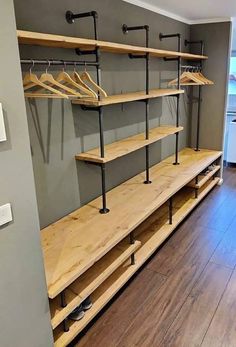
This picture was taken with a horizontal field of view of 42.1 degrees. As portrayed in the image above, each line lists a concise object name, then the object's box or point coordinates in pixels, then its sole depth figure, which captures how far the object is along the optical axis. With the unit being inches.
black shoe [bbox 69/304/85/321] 74.5
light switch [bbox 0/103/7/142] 46.7
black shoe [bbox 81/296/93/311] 77.2
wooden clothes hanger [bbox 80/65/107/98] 82.4
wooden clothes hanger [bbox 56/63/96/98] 77.1
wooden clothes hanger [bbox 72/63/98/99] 80.2
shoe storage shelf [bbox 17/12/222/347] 69.5
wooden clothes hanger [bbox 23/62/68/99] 67.2
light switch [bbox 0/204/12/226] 49.7
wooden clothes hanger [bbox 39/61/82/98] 72.4
